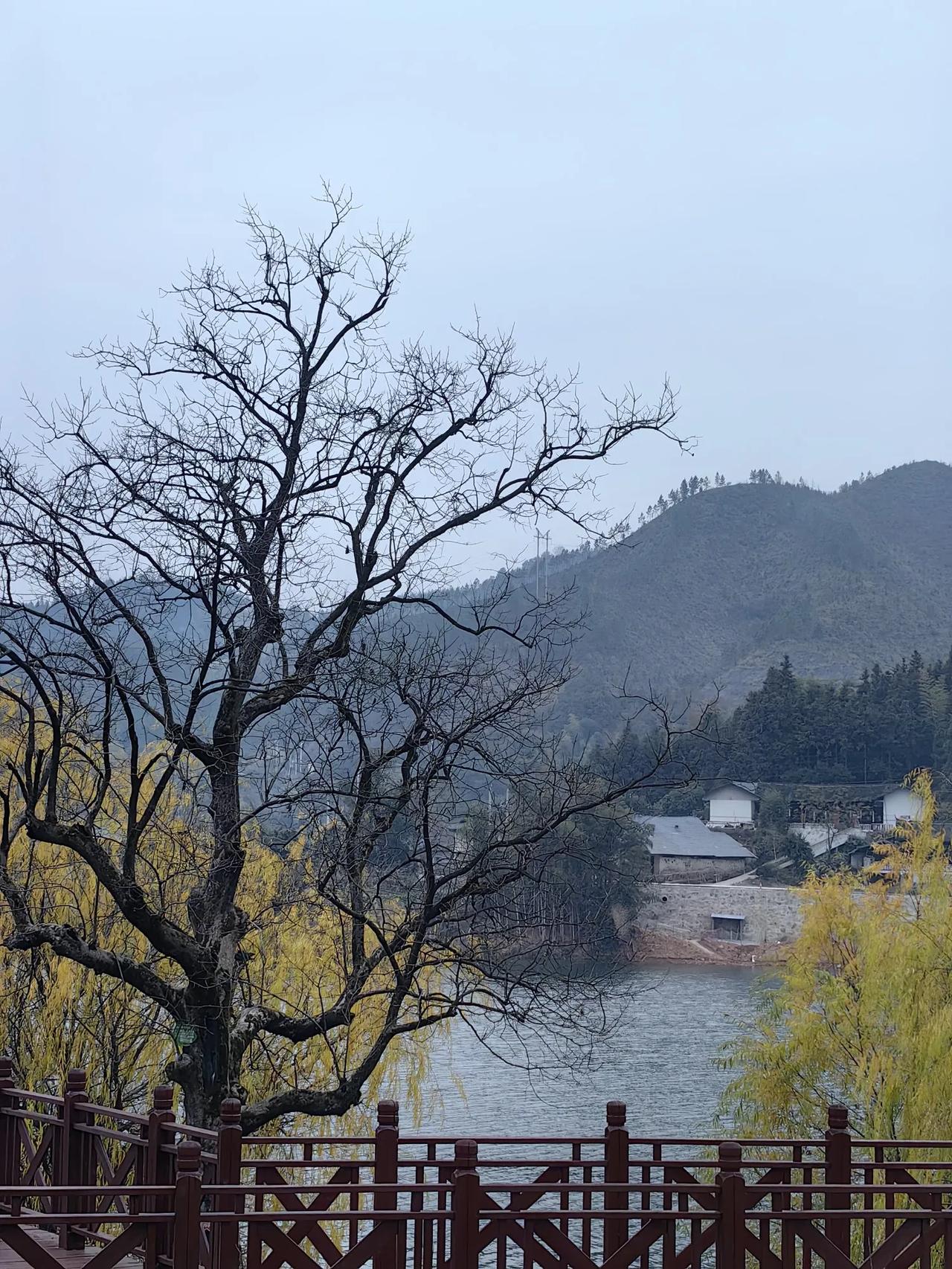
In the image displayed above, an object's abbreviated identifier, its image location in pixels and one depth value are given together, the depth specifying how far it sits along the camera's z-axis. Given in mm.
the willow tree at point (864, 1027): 19219
